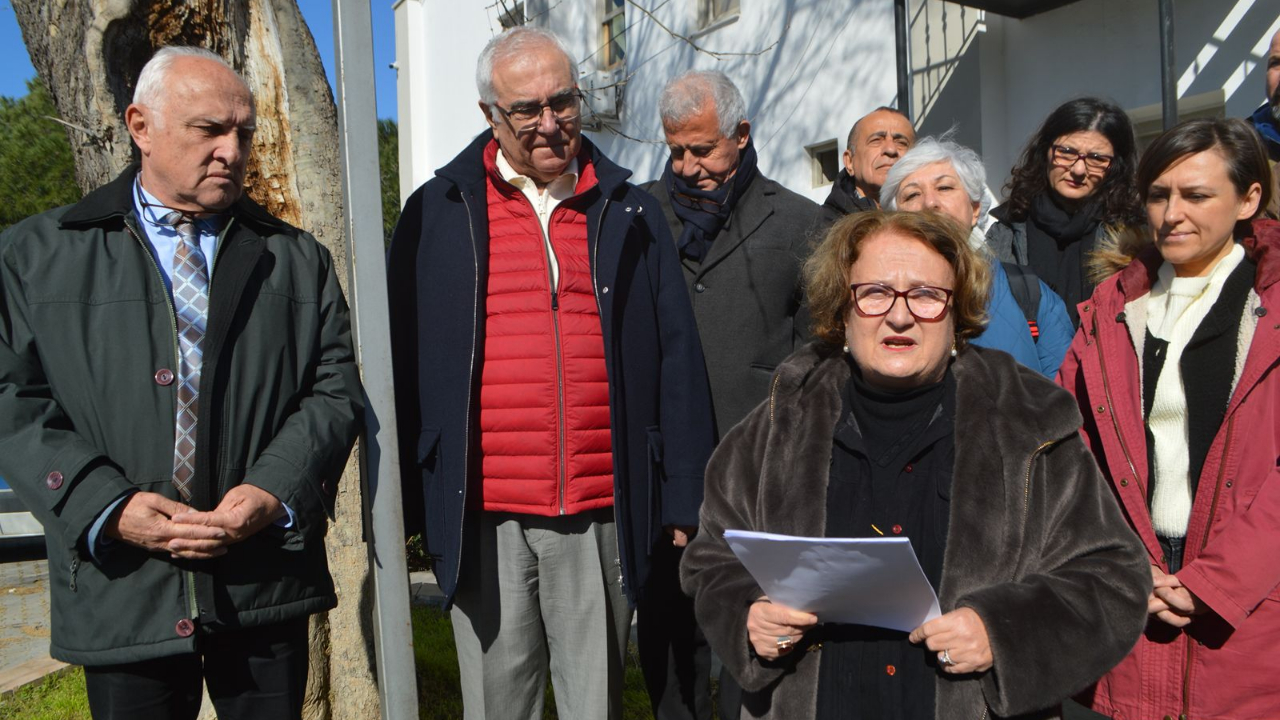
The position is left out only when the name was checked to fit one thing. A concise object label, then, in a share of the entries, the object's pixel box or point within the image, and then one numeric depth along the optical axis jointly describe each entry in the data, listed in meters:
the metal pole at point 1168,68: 5.72
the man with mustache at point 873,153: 3.93
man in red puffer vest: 2.76
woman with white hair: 3.00
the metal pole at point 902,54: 7.76
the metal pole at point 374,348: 2.12
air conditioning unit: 12.71
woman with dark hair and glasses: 3.62
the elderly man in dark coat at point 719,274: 3.32
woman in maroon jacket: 2.44
